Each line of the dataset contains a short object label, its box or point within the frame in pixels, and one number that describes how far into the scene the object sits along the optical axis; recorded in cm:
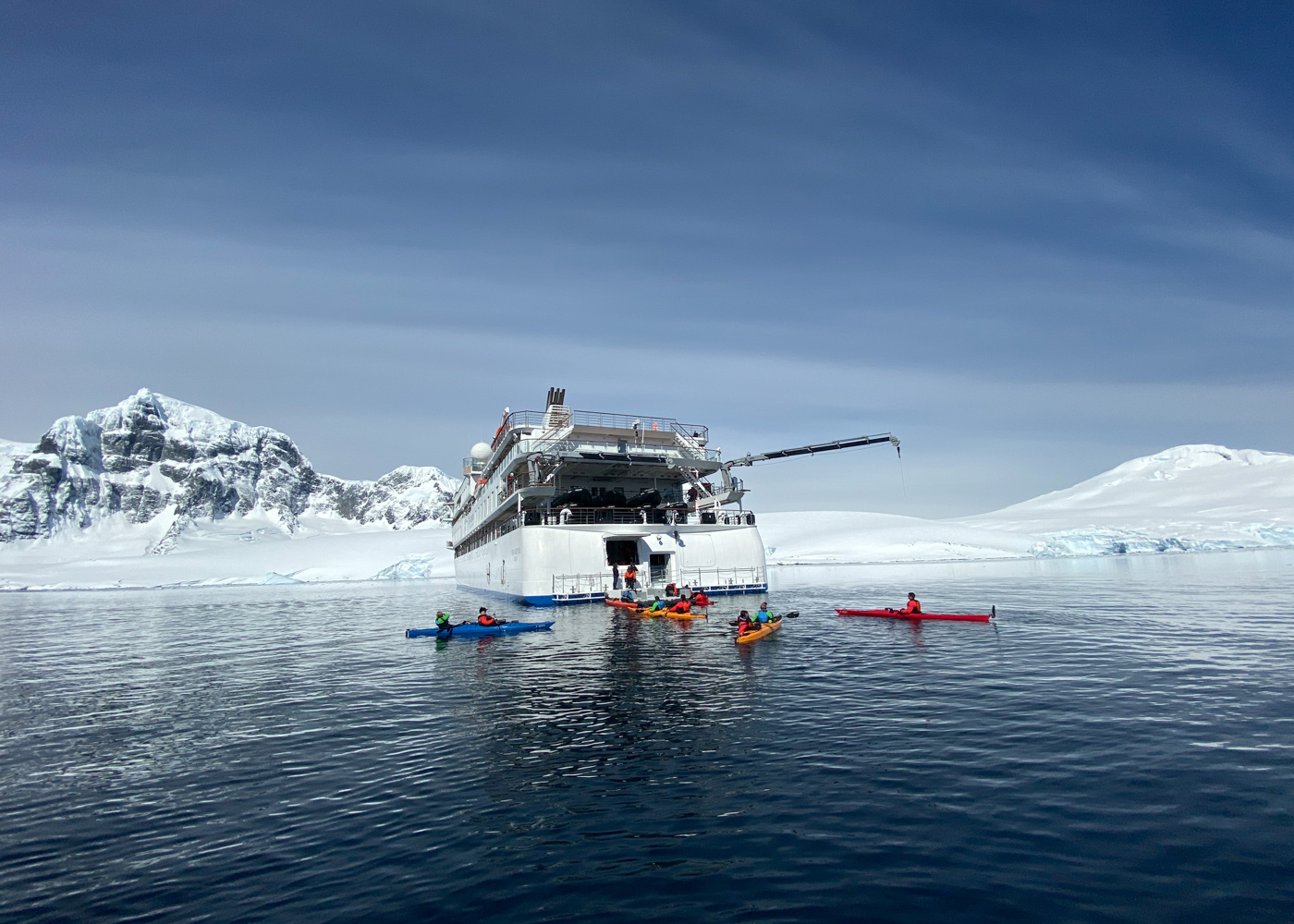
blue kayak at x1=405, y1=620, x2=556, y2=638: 2555
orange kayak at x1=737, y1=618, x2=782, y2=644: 2122
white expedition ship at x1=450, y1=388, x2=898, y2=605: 3625
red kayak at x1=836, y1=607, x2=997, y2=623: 2468
